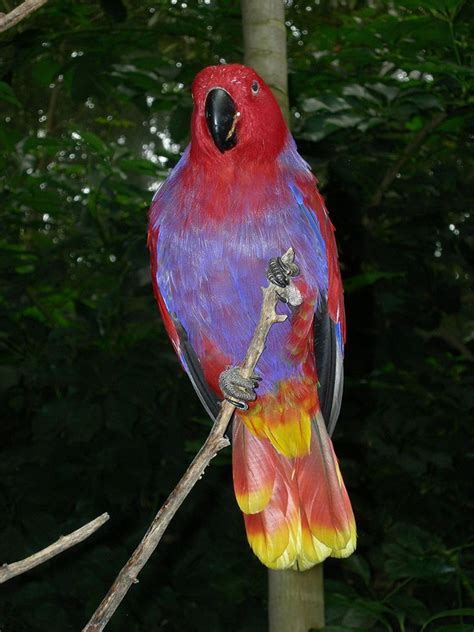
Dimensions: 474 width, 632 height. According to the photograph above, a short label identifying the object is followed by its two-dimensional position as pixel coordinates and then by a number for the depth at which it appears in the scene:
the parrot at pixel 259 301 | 1.14
